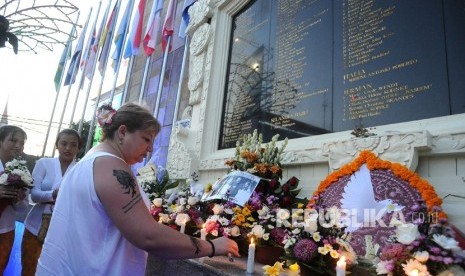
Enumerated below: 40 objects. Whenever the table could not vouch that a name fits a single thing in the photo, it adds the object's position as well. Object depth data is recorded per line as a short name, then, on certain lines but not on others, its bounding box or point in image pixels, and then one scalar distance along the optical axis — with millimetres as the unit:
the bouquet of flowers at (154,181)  3881
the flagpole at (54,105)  13319
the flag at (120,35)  10047
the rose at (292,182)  2721
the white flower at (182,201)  3034
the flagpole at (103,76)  10805
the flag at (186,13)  6734
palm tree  3383
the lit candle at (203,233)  2211
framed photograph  2658
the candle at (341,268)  1469
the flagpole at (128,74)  9927
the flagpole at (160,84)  8480
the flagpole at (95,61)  11362
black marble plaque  2418
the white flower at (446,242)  1328
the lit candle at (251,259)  1968
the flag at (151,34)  8234
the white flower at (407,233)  1433
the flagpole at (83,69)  11812
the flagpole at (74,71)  12336
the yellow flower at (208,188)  3197
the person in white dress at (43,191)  2977
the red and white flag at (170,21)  7801
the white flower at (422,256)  1348
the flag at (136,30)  8992
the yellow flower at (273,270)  1770
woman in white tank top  1390
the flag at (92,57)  11464
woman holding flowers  2916
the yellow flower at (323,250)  1723
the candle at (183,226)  2629
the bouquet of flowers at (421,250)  1337
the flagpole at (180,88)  7812
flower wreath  2024
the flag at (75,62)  12342
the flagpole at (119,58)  10062
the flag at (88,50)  11672
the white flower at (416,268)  1331
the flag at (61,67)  13375
